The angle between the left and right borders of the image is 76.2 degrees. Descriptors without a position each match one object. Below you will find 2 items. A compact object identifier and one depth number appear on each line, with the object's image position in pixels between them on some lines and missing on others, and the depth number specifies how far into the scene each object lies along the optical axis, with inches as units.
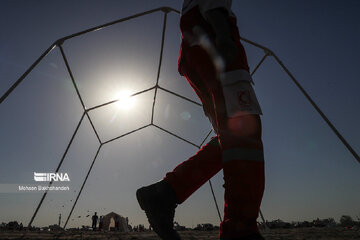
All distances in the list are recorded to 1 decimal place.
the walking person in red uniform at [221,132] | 34.7
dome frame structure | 74.0
